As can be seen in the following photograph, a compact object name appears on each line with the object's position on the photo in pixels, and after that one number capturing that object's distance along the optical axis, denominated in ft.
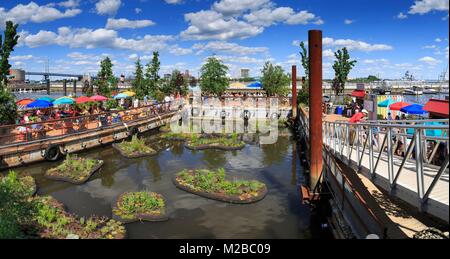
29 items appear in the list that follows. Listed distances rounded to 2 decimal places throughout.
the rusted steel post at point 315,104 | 43.11
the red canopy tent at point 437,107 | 50.15
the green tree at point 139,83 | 149.89
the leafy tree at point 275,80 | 177.27
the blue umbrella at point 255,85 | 217.56
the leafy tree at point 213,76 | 177.46
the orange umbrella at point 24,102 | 93.96
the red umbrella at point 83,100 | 102.12
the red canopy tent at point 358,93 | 116.23
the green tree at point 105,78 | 143.13
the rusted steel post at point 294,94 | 123.72
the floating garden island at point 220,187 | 53.01
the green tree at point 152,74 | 151.53
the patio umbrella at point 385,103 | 93.03
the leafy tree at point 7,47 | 73.77
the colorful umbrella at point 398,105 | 75.65
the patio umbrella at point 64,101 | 98.05
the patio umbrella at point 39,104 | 86.38
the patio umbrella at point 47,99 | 94.17
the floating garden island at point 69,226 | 37.19
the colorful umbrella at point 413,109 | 68.23
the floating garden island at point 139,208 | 45.47
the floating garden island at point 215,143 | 90.89
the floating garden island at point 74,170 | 62.18
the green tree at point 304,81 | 149.42
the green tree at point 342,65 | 147.02
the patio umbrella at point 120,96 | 127.72
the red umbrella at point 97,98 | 105.37
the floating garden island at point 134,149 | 81.87
